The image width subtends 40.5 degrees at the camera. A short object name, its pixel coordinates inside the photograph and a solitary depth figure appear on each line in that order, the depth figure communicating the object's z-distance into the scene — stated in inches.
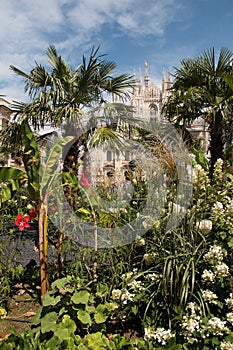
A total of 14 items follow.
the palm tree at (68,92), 283.4
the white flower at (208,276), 95.2
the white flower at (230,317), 89.7
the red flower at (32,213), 131.0
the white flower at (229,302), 92.5
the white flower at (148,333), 93.4
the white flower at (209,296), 94.7
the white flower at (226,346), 83.7
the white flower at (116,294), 104.3
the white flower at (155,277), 104.7
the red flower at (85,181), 148.8
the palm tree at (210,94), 309.9
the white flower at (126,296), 100.9
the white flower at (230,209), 107.6
